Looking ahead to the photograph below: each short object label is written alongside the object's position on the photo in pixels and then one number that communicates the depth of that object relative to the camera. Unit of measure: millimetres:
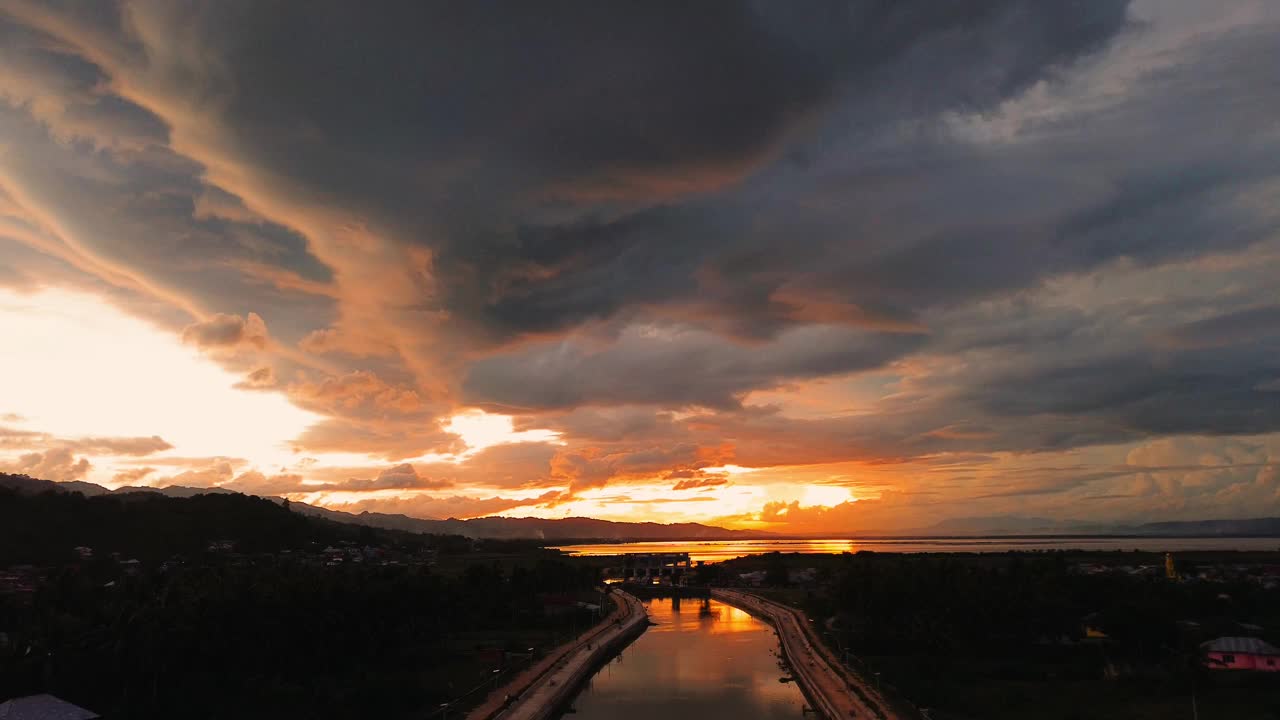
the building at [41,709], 37906
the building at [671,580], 188862
